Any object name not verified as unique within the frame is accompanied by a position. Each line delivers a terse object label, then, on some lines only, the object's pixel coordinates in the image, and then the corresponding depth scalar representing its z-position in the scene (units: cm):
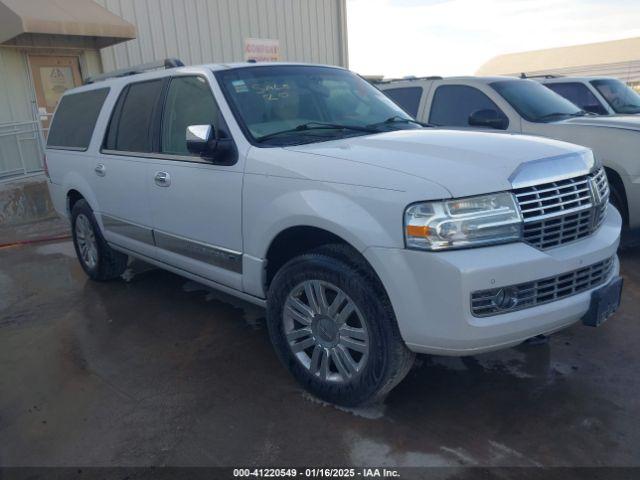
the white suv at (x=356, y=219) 254
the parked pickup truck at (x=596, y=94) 819
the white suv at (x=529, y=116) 536
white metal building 980
